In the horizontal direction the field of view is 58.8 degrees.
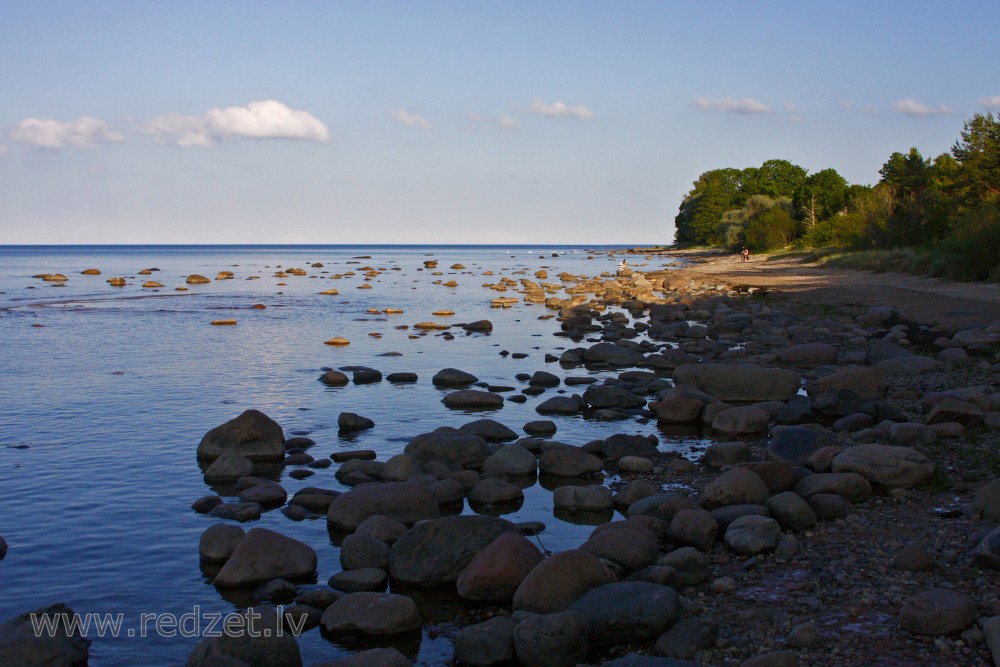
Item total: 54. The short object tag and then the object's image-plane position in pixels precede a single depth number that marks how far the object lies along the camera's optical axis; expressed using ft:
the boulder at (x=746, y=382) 58.54
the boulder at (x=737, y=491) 33.37
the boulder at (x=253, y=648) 22.26
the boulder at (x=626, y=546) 28.12
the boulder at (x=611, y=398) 56.70
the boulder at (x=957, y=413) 43.96
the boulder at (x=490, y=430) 48.26
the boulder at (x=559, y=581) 25.25
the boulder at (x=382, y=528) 31.53
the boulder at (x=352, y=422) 51.62
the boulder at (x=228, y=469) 40.81
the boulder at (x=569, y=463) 41.11
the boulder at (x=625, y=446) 44.01
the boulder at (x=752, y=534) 29.12
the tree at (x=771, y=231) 288.92
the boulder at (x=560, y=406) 55.88
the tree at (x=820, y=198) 297.14
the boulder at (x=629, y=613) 23.26
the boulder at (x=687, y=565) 26.94
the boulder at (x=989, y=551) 25.21
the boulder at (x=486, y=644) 22.77
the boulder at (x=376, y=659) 21.13
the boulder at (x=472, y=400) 58.34
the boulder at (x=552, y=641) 22.27
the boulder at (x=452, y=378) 66.74
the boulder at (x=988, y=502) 30.09
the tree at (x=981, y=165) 161.68
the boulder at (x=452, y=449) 41.98
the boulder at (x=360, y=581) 28.03
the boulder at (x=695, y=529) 29.81
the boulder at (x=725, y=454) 41.45
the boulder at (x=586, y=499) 35.78
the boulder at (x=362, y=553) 29.53
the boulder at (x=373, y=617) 24.84
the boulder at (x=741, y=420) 48.62
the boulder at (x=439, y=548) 28.35
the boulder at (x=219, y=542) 30.48
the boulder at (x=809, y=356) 69.54
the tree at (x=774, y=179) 382.83
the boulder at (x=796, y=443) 40.60
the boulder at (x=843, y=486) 33.81
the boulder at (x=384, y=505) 34.01
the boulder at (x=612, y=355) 77.00
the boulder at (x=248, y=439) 44.39
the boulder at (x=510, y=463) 41.09
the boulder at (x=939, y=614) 21.84
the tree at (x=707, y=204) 427.33
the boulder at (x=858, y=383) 54.65
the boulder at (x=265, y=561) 28.66
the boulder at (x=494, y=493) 37.52
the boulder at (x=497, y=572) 26.73
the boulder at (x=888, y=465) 35.04
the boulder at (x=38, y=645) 22.02
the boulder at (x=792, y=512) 31.17
